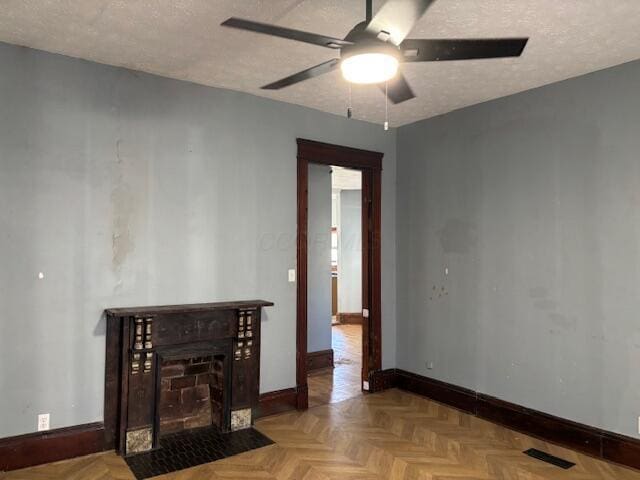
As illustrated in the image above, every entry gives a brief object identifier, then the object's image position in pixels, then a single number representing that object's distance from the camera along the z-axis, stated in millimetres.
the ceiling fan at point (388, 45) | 1827
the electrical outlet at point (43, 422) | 3088
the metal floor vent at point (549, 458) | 3193
